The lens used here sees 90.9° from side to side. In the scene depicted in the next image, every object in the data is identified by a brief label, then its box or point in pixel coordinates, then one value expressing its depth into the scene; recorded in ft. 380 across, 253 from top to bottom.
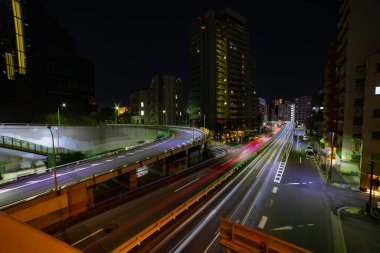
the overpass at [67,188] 52.60
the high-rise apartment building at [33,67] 202.28
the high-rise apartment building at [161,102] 359.05
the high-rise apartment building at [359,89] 89.15
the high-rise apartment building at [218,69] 354.74
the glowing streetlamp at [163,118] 359.07
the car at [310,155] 157.93
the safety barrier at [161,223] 41.97
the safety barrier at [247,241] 23.73
